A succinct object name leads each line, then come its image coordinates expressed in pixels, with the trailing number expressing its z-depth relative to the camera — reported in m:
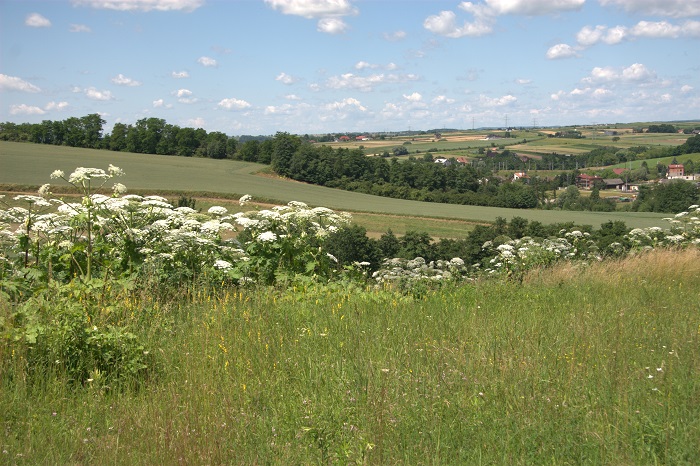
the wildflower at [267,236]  8.33
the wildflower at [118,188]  7.69
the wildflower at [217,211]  9.06
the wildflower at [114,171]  7.55
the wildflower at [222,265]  7.73
